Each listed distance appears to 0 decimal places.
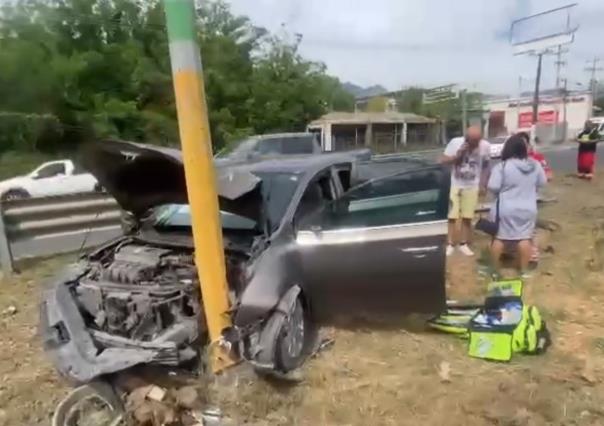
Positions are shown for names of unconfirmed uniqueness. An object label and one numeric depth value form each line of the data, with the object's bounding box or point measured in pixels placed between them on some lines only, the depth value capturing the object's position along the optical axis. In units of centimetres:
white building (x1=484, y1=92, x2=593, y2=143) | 5556
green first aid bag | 429
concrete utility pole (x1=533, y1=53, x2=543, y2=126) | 4088
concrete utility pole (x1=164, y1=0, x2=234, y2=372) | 355
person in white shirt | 654
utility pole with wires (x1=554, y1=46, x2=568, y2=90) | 3482
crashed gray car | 376
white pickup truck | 1443
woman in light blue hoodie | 580
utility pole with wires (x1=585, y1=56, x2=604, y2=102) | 7042
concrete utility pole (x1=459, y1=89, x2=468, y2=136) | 3194
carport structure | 4212
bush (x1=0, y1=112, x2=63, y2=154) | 1189
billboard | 3033
